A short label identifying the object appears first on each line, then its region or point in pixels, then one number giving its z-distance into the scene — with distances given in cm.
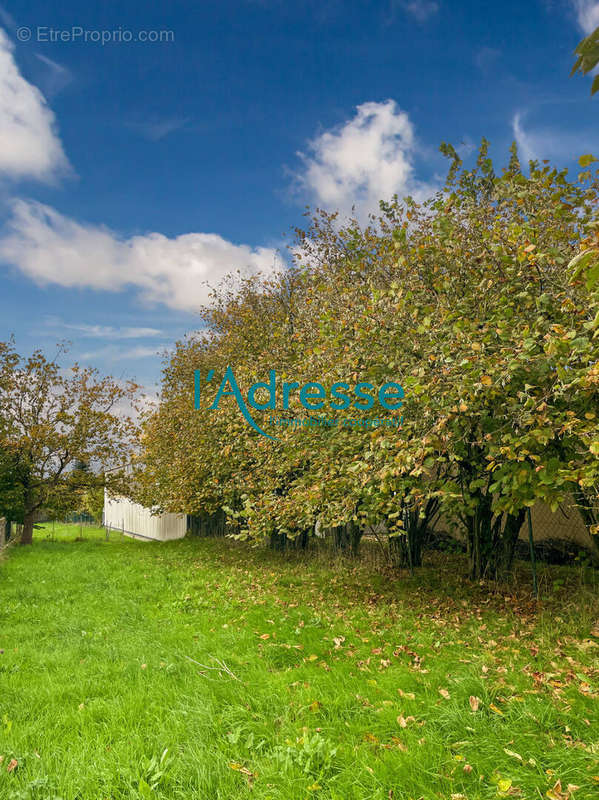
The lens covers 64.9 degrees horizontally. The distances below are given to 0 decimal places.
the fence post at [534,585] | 697
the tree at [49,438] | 1781
